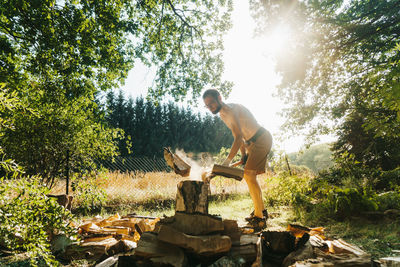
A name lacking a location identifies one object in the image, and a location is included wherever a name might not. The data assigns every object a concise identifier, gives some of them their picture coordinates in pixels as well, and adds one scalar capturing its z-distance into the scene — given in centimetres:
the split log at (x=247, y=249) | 139
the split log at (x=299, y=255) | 140
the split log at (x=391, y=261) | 114
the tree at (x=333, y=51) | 419
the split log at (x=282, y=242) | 157
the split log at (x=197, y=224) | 147
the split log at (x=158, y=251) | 126
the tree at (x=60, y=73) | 280
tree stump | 161
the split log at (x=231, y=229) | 160
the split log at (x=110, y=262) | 143
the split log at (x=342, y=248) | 135
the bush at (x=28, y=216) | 111
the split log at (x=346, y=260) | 116
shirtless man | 269
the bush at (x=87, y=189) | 319
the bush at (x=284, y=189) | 410
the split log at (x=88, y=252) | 182
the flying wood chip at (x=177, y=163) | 204
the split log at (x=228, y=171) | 193
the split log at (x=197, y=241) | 131
